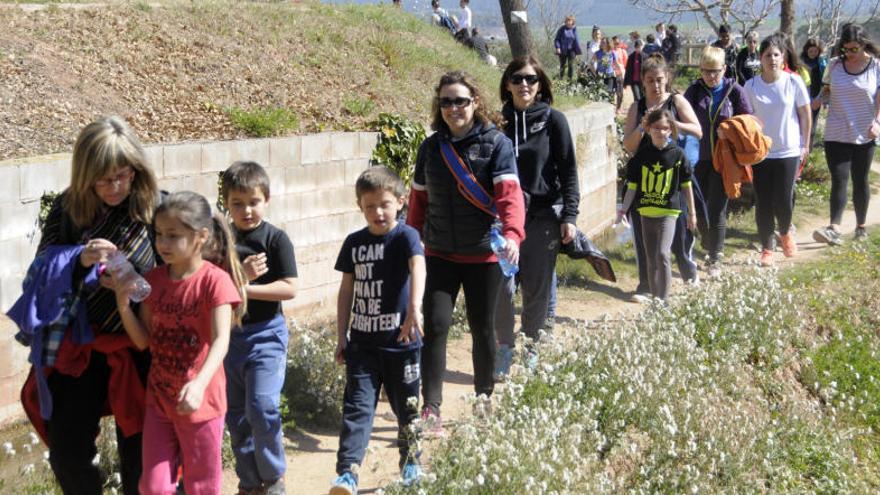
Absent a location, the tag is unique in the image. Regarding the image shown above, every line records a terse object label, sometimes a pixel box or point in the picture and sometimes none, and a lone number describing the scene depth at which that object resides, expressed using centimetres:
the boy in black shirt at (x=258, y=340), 495
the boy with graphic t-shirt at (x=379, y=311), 519
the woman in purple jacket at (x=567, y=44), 2533
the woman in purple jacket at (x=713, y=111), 946
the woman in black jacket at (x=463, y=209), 576
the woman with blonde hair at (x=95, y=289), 419
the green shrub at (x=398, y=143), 920
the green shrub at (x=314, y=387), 655
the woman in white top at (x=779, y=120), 1007
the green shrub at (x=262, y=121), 911
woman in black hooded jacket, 670
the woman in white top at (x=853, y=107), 1070
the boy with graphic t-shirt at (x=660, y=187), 826
